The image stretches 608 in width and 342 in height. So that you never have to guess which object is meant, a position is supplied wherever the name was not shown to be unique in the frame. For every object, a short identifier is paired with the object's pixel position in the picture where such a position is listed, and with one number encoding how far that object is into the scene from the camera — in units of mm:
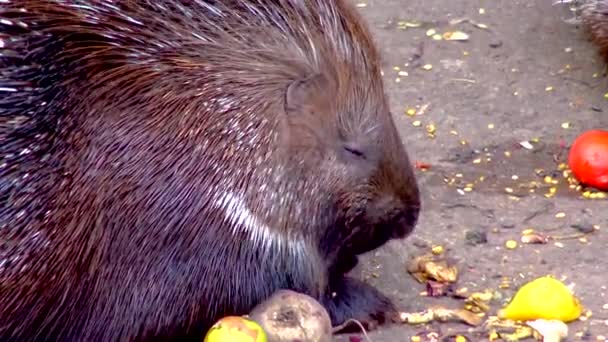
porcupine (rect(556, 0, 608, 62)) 9352
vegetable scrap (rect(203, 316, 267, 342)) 5605
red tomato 7605
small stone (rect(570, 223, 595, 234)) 7312
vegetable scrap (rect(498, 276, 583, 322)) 6289
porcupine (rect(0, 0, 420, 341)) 5590
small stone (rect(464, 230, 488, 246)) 7207
